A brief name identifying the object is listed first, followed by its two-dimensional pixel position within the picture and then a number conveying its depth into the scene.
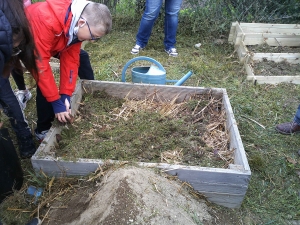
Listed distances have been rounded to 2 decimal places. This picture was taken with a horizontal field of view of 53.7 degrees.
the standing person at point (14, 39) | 1.39
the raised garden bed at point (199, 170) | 1.96
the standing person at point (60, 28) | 2.04
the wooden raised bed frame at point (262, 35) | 4.77
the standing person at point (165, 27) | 4.40
